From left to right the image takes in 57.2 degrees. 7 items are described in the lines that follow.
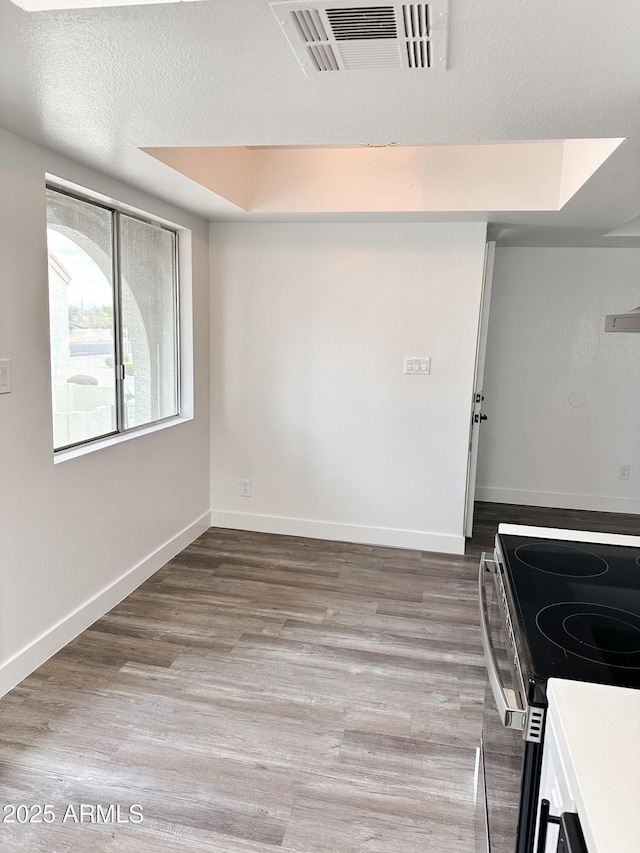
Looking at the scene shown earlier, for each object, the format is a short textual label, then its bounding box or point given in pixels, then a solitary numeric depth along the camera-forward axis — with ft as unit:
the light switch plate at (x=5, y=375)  7.50
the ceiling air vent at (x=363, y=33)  4.34
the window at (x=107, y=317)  8.95
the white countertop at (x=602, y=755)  2.60
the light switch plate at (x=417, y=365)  12.84
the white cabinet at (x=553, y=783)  3.09
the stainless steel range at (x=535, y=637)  3.68
